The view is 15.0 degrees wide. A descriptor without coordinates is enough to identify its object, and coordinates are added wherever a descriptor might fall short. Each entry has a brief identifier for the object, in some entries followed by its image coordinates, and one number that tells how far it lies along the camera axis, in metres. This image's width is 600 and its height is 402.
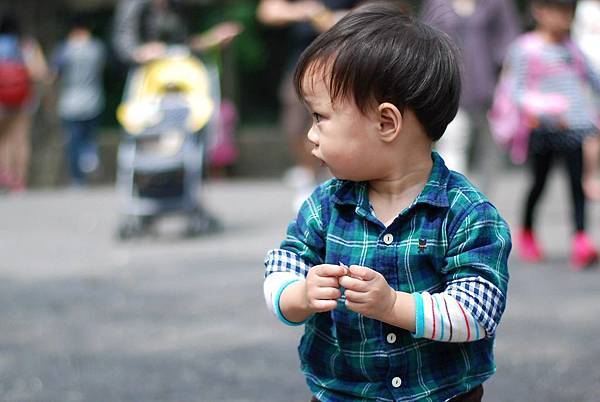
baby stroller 16.44
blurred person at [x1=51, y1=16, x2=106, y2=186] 25.82
